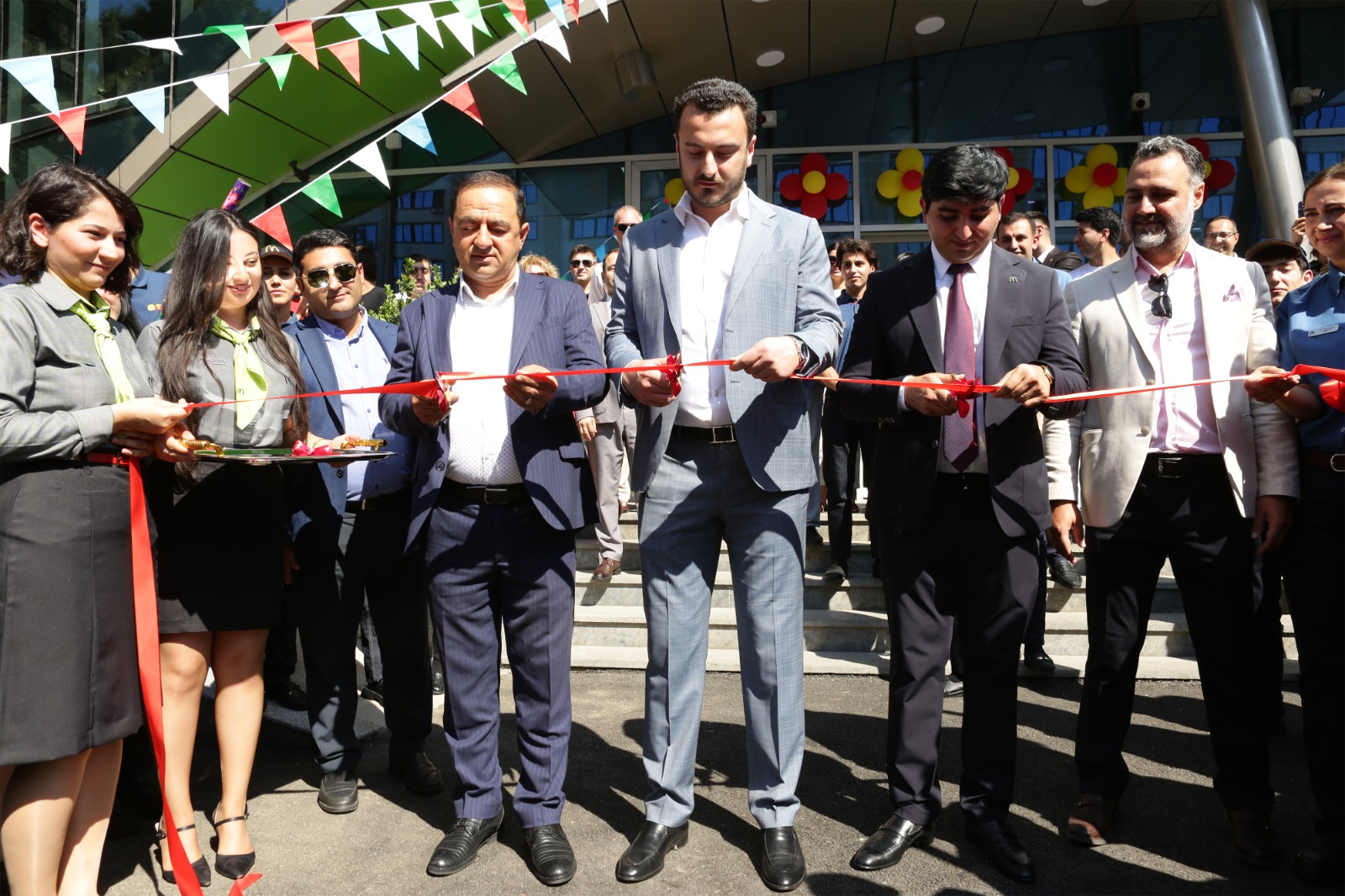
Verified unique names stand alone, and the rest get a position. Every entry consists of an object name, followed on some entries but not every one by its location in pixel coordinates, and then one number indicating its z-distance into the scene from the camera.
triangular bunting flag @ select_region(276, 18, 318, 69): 6.27
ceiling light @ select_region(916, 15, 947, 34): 11.53
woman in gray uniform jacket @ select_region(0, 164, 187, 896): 2.52
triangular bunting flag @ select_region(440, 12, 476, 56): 6.78
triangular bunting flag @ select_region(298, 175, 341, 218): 6.27
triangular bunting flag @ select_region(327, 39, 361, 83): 6.68
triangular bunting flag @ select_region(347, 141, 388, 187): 6.31
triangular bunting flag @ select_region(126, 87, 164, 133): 5.68
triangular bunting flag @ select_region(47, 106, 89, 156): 6.03
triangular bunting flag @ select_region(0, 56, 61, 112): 5.87
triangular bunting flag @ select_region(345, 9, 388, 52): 6.59
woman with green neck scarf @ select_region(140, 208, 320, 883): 3.05
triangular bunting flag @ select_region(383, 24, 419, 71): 6.73
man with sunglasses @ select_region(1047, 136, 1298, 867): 3.07
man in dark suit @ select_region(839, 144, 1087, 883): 3.03
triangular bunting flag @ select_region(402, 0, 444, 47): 6.84
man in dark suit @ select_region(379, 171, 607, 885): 3.14
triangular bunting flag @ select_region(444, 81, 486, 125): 6.88
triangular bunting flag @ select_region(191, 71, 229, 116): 5.91
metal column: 9.60
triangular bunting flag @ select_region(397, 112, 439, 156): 6.73
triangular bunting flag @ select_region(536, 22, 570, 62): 6.56
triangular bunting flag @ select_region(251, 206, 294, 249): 6.34
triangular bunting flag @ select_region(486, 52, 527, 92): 6.67
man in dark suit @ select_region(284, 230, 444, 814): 3.62
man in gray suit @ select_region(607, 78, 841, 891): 3.03
